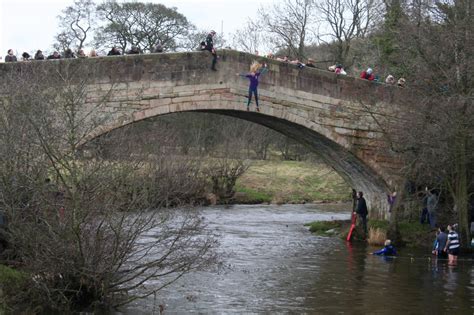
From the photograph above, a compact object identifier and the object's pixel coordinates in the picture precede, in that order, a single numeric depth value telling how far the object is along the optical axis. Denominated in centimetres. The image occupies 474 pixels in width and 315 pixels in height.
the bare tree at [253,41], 4300
